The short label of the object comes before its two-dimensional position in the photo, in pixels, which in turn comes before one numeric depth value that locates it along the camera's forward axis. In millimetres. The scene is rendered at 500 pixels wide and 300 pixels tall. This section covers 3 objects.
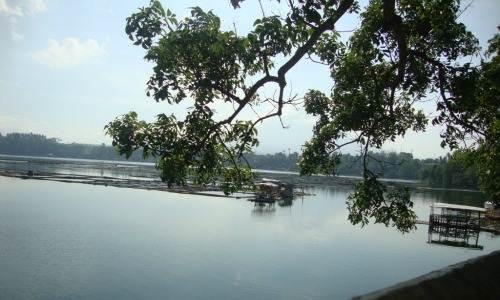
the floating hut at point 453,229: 39938
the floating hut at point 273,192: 60197
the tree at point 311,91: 5391
